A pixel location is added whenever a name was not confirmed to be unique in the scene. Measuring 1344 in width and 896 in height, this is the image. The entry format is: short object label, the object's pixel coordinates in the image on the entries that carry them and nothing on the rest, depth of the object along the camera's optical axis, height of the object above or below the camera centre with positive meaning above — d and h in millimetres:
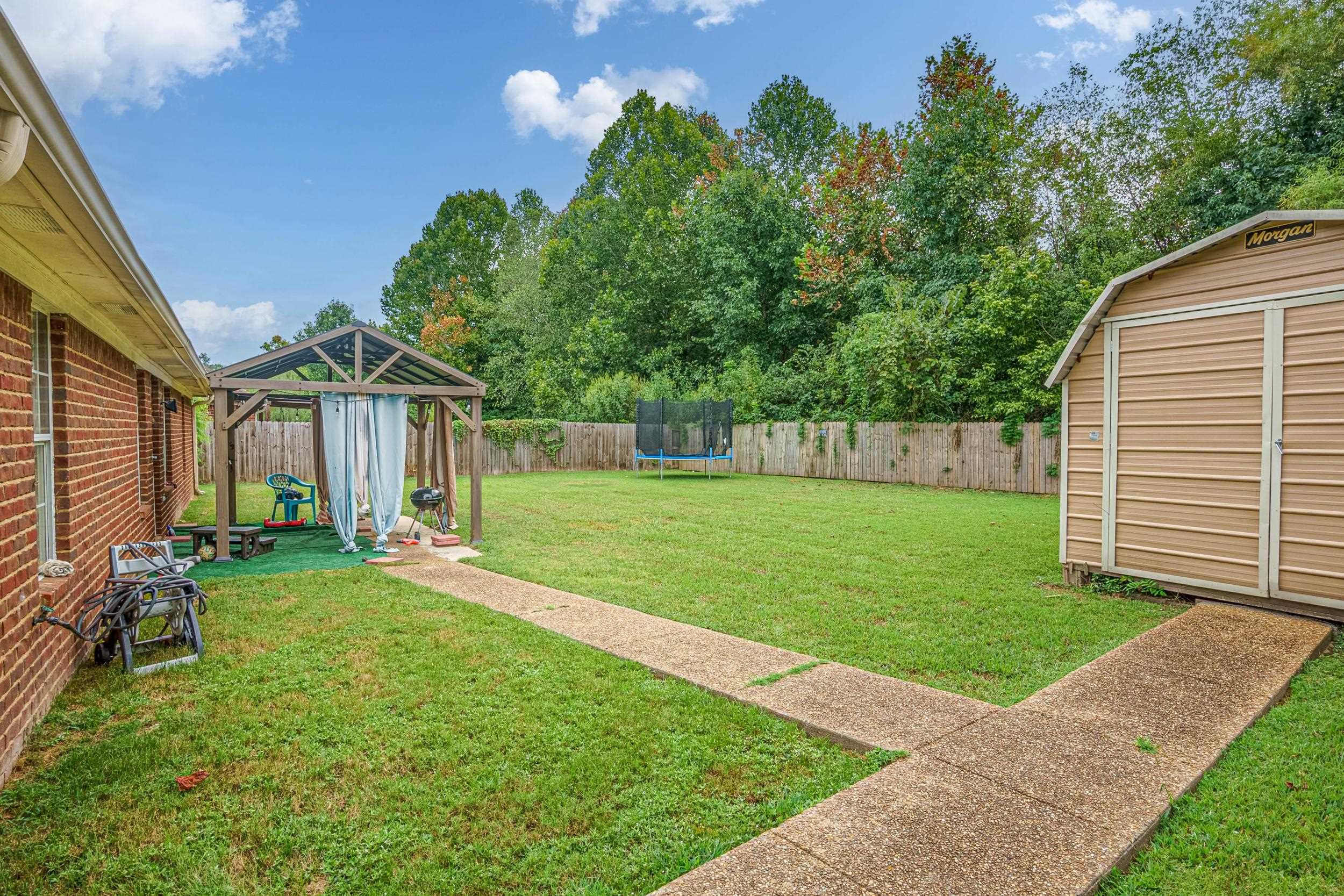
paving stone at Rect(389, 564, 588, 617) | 5504 -1465
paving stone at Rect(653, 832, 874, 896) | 1980 -1356
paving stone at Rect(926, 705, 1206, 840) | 2471 -1389
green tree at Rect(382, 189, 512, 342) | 35969 +8970
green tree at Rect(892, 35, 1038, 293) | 19891 +7043
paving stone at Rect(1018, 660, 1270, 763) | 3064 -1412
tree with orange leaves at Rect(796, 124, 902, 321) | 23094 +6691
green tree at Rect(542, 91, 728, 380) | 28469 +7438
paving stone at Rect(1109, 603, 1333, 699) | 3840 -1422
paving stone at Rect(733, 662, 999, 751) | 3078 -1405
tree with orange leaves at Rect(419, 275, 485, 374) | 30750 +4041
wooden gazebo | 7391 +468
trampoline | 19562 -207
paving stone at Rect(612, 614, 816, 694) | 3832 -1427
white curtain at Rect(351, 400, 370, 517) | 8094 -349
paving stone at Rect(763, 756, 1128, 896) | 2033 -1364
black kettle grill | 8508 -973
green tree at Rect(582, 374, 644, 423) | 23938 +762
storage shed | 4852 +2
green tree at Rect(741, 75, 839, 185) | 30406 +12894
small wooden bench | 7523 -1304
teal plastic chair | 10031 -1062
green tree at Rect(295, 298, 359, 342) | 61625 +9907
